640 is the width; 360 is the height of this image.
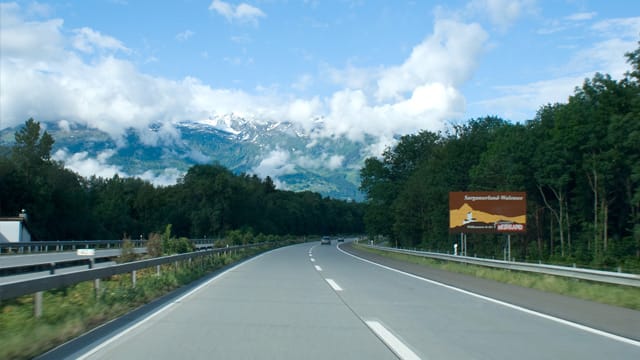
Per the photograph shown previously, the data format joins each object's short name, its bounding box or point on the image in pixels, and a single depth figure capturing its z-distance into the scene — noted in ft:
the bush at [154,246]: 83.46
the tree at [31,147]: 265.34
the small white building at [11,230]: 172.55
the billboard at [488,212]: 106.63
